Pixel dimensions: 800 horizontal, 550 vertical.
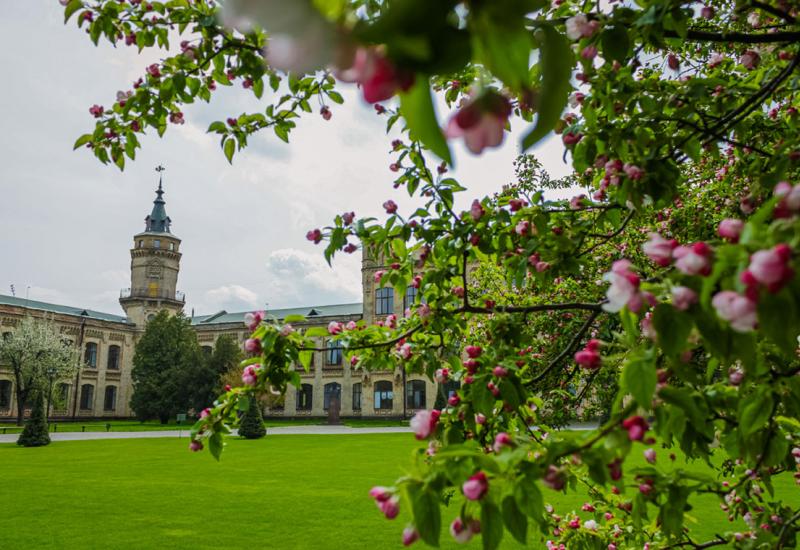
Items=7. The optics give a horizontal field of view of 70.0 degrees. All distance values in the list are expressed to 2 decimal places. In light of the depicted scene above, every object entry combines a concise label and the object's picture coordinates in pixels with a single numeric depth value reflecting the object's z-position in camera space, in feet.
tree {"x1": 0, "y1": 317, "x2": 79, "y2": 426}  118.73
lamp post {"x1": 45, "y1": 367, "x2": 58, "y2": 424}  108.57
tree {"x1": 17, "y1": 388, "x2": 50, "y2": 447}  69.26
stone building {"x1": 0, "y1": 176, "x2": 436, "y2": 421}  135.64
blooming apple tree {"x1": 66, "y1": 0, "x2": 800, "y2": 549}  1.55
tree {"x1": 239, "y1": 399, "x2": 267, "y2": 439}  82.48
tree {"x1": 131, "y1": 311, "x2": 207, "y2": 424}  130.72
